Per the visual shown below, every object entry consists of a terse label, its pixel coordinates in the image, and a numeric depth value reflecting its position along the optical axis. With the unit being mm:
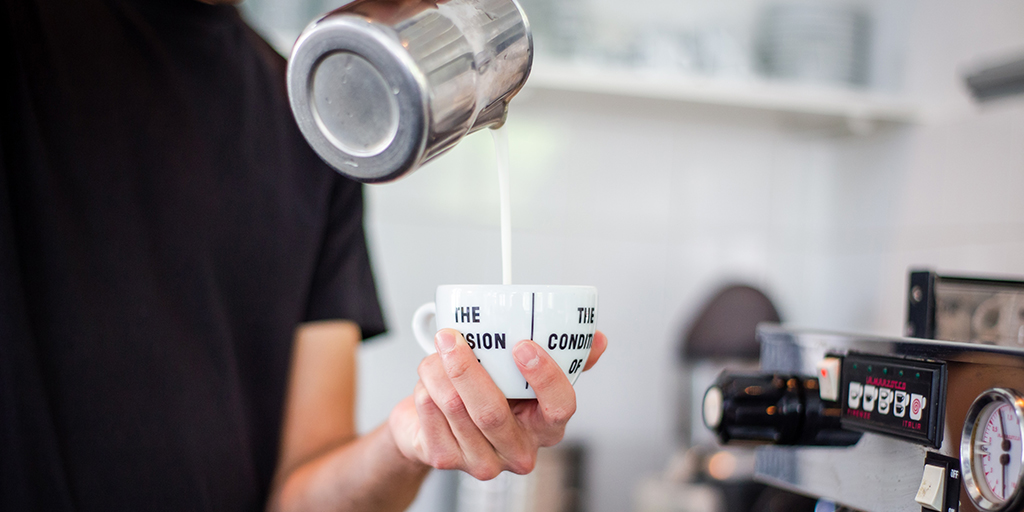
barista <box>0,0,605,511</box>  706
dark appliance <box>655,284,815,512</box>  1626
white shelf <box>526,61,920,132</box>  1775
